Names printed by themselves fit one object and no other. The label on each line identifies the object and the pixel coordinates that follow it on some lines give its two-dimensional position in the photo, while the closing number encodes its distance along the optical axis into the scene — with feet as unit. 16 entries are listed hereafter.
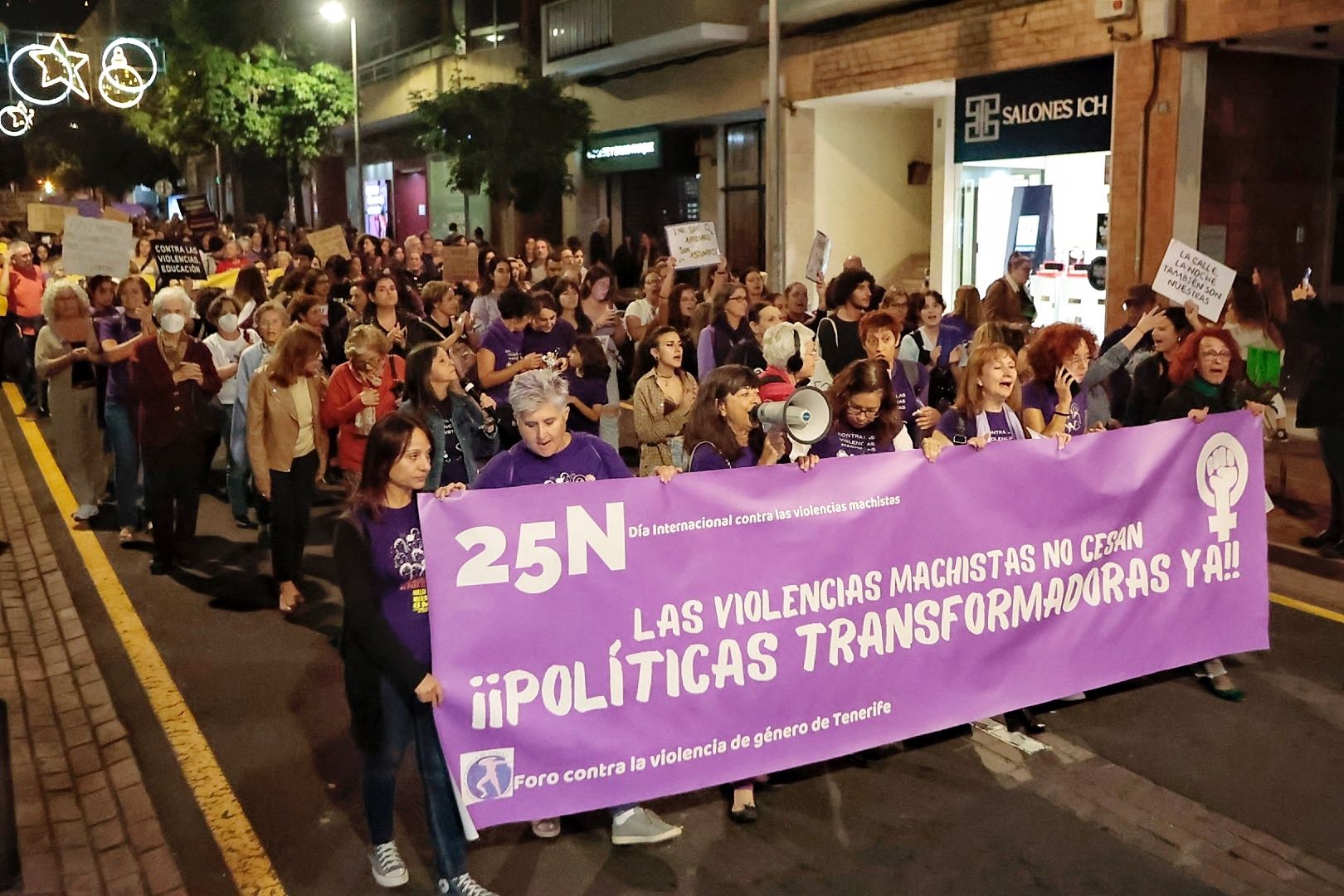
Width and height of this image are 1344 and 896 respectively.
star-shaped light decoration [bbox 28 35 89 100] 85.81
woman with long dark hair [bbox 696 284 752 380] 31.96
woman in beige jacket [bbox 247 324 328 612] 24.25
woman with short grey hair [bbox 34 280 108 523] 32.07
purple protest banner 14.19
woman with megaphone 16.98
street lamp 100.12
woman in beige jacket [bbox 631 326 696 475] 22.74
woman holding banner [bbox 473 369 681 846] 15.28
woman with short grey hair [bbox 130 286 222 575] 27.48
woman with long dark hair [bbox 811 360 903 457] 18.26
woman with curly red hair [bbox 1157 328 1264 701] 21.97
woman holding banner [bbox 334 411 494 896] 13.46
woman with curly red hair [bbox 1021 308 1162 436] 20.27
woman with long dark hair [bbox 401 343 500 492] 20.34
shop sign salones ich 47.80
